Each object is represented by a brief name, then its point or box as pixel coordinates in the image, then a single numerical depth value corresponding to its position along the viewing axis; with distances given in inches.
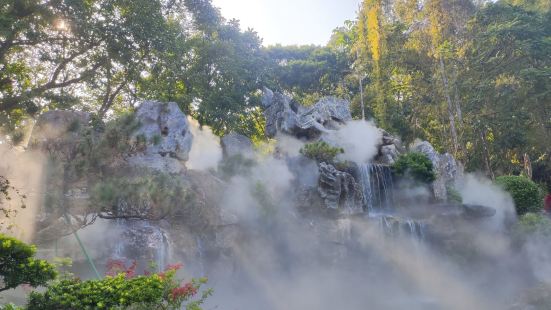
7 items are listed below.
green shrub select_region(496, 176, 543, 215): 772.0
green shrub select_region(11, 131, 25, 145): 285.4
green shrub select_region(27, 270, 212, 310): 232.8
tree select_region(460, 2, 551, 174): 884.6
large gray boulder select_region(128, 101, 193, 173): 571.3
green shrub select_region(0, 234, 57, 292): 227.8
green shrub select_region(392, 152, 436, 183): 724.0
